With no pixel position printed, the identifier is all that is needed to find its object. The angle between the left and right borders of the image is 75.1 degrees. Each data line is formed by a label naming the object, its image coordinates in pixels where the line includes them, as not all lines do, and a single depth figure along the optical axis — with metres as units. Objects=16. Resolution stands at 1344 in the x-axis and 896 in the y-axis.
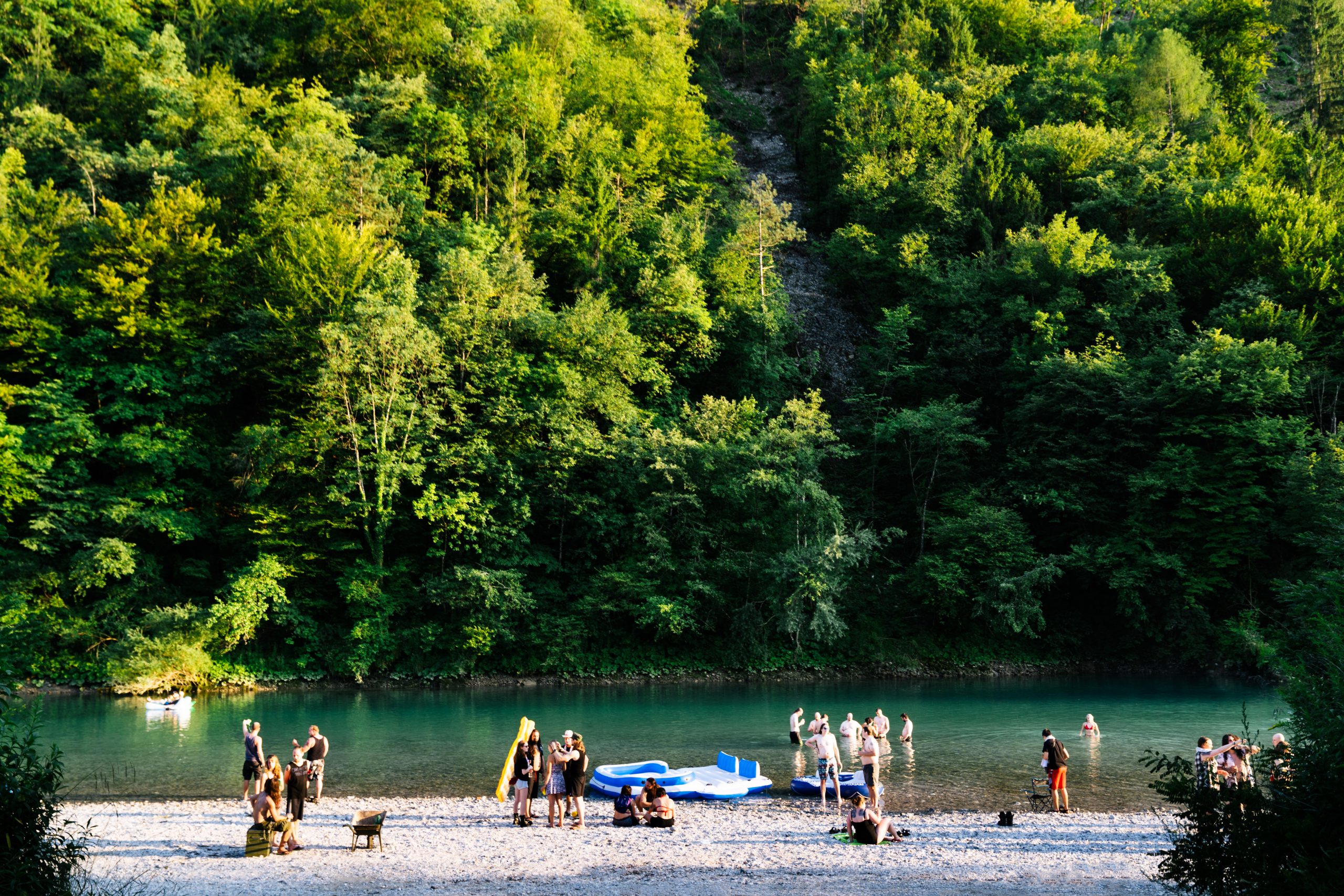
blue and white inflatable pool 17.55
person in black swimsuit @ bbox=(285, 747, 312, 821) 13.88
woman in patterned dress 14.83
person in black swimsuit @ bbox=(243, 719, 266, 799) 15.70
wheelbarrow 13.30
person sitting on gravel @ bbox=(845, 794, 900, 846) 13.77
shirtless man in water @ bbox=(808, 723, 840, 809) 16.81
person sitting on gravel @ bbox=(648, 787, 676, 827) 15.09
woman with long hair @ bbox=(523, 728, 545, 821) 15.09
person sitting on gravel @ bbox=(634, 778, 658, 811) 15.33
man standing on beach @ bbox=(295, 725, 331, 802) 16.31
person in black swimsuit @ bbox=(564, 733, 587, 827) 14.94
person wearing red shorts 16.16
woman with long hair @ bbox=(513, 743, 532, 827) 15.07
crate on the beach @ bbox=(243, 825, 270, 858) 13.03
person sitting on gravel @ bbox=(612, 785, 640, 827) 15.32
